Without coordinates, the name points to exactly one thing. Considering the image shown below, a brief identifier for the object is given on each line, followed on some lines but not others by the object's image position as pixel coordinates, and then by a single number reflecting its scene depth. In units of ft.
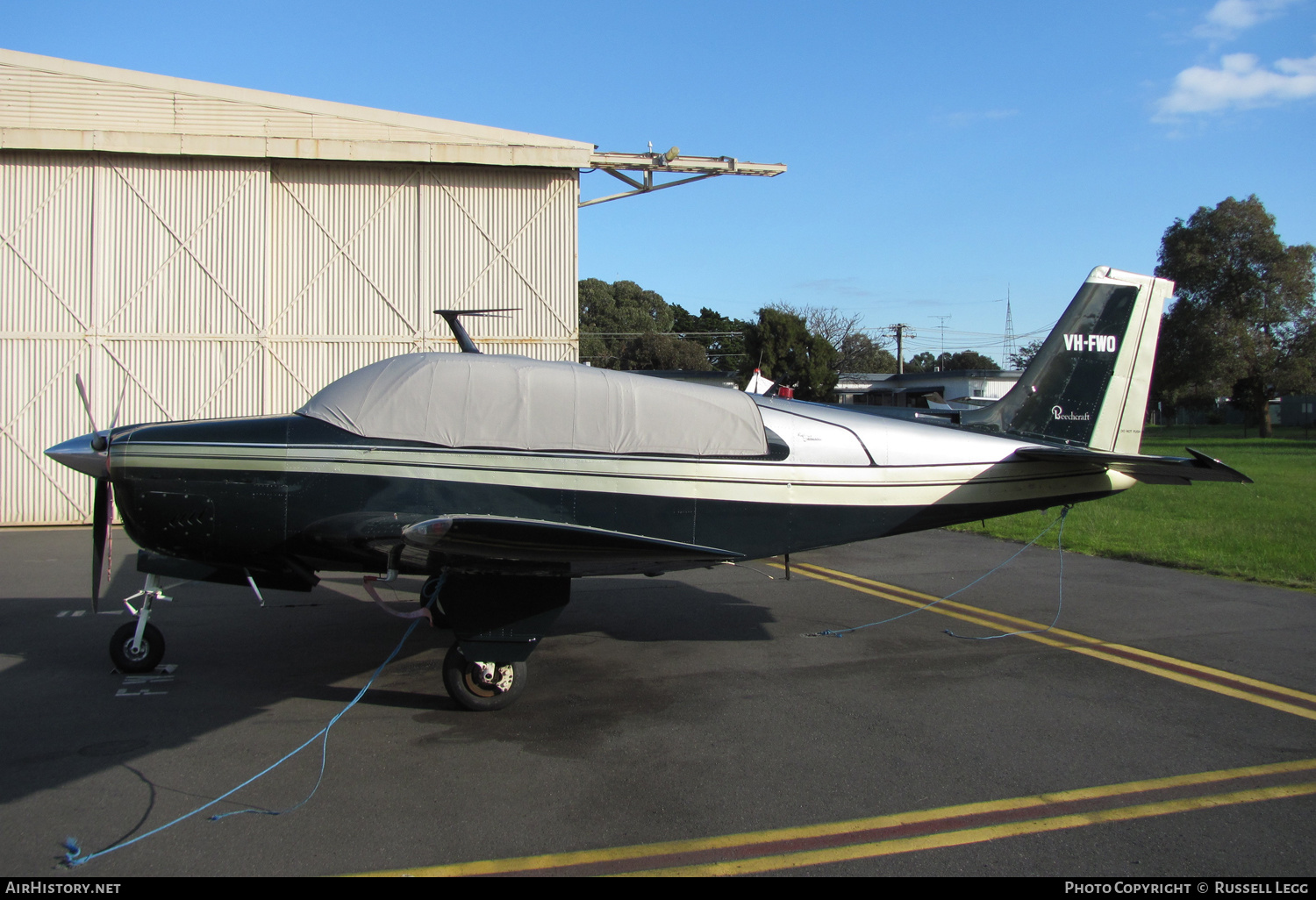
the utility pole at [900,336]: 207.29
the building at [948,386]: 171.73
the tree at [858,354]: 208.23
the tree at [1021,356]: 285.02
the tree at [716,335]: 225.37
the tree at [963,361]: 326.85
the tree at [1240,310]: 131.95
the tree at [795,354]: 140.97
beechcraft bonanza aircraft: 17.58
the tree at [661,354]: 183.62
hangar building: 47.03
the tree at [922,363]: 336.68
